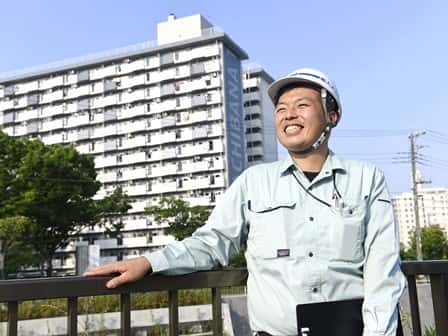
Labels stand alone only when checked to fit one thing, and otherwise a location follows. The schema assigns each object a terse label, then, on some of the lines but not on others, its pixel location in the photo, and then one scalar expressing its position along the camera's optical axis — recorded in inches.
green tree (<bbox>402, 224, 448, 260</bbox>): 1376.7
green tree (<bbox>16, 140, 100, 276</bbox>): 907.7
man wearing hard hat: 57.0
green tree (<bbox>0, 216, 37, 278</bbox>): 823.7
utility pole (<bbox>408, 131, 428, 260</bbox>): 975.1
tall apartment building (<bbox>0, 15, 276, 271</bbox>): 1768.0
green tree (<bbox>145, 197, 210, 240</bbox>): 1238.1
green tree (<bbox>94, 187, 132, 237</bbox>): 1071.0
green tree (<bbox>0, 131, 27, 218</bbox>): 875.4
